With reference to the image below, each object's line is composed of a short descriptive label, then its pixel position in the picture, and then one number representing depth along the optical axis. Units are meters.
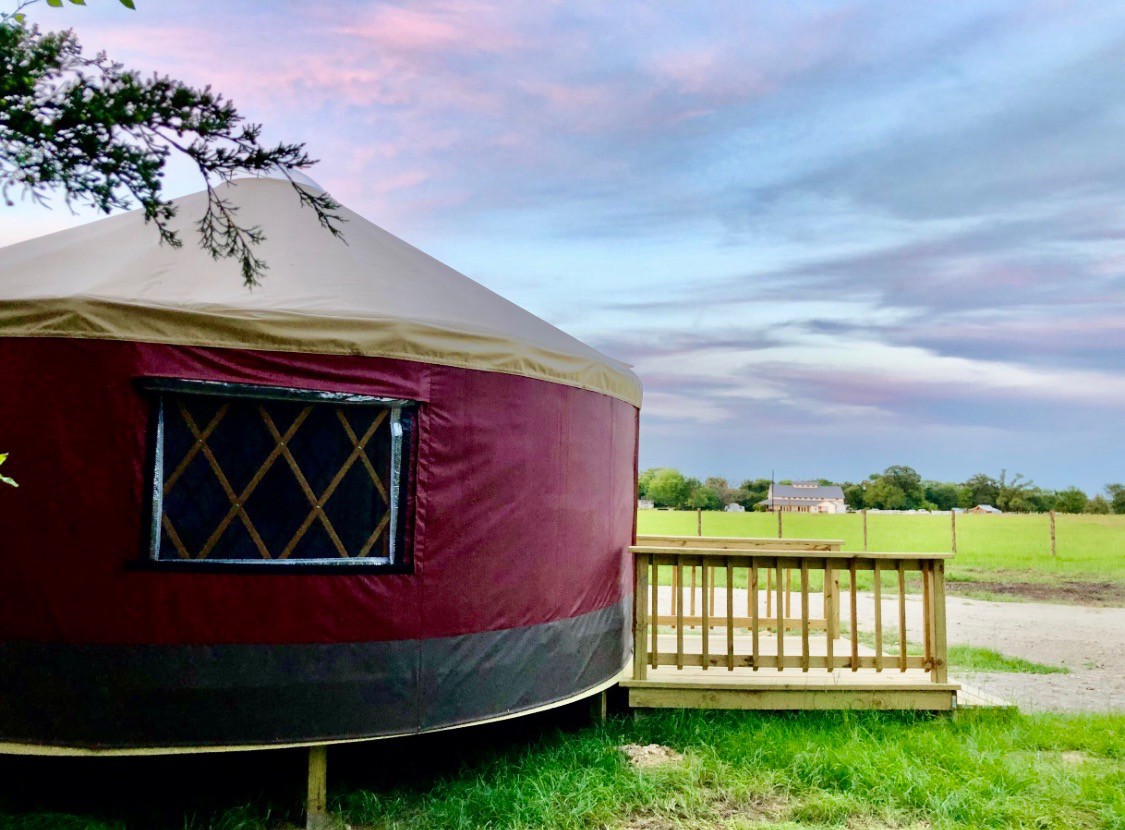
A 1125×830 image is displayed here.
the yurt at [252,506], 3.23
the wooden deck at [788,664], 4.70
